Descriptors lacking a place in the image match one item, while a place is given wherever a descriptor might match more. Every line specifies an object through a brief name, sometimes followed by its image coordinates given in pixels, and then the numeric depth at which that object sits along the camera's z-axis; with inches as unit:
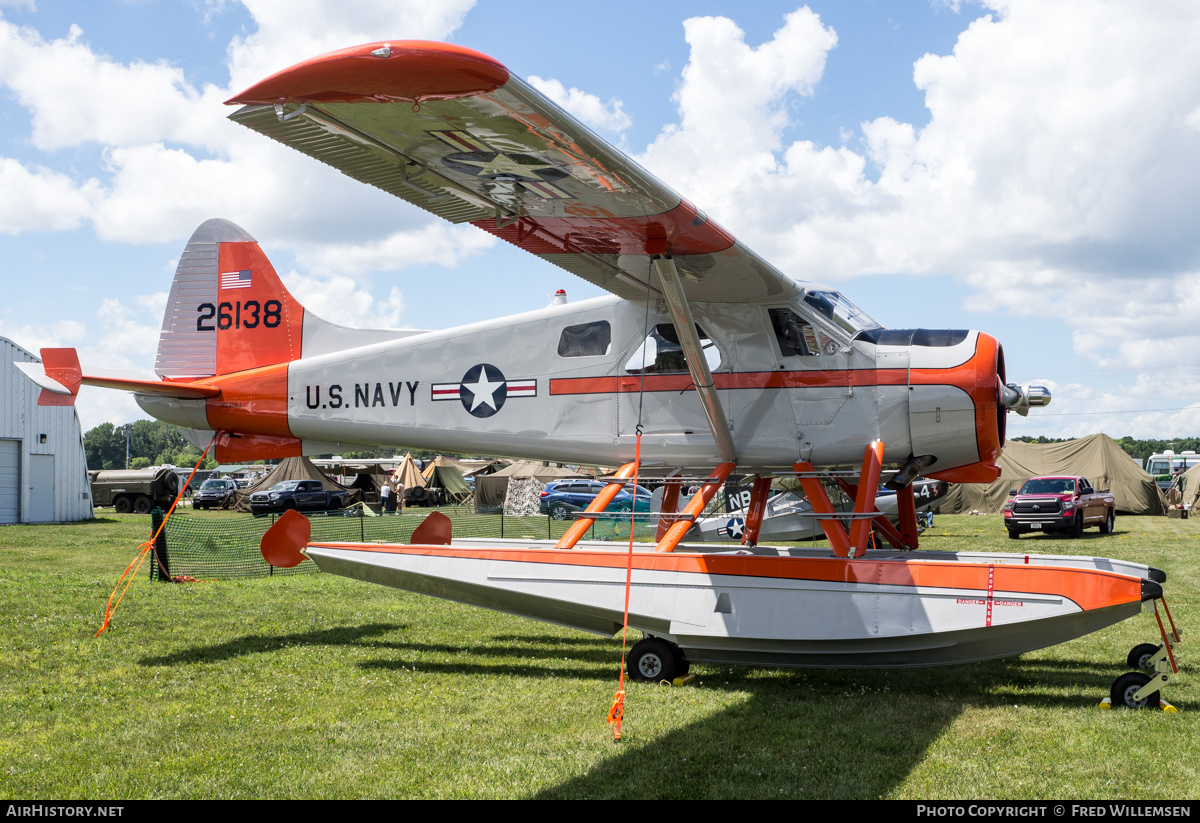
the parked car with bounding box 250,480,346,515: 1455.5
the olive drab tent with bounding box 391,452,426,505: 1735.9
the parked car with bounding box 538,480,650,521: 1323.8
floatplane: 213.8
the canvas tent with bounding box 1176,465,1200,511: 1298.0
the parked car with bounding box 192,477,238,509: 1622.8
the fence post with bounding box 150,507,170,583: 505.4
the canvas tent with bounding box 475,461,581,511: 1690.5
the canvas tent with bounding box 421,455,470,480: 1883.6
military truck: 1519.4
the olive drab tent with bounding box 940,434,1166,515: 1259.2
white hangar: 1095.6
